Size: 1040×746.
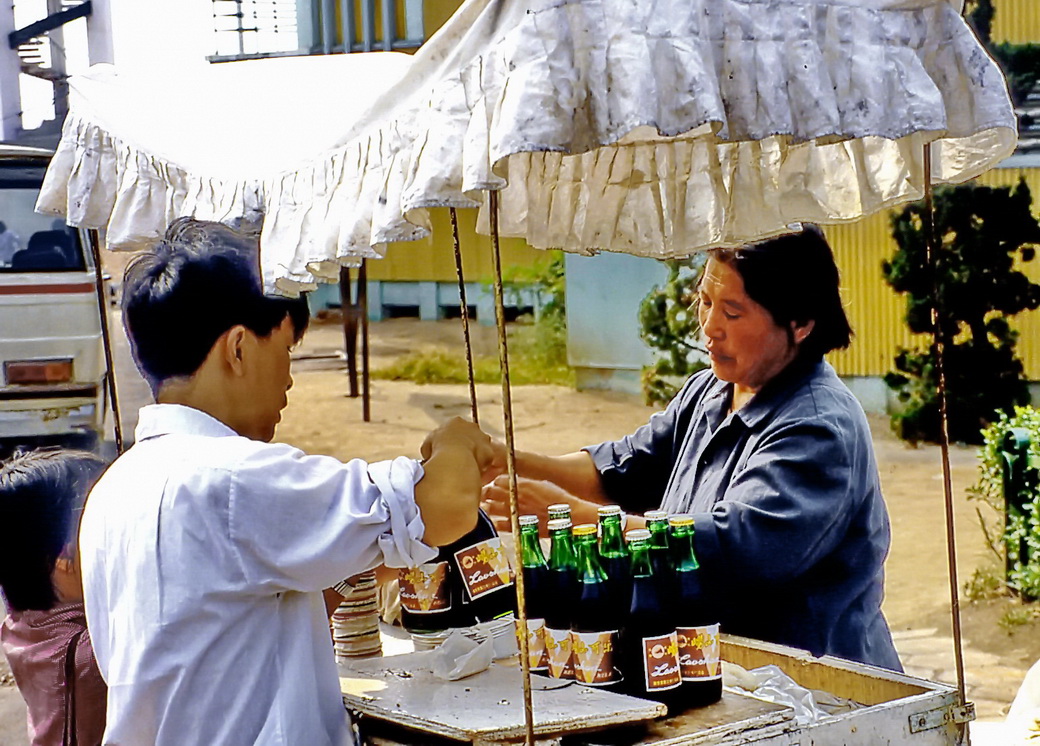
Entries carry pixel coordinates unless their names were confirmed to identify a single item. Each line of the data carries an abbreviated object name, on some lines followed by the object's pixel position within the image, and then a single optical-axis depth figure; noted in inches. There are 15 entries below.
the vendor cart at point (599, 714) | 83.8
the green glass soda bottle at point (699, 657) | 91.9
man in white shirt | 74.0
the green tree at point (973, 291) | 406.6
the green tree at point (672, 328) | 474.6
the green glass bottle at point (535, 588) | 96.6
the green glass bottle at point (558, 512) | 102.6
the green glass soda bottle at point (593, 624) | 93.0
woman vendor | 112.7
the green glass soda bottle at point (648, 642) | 91.5
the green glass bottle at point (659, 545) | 100.4
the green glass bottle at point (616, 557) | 99.1
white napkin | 94.3
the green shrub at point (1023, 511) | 262.4
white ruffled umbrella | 74.5
